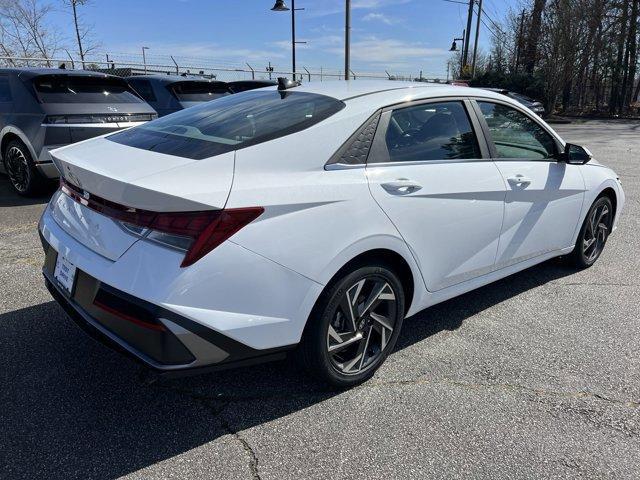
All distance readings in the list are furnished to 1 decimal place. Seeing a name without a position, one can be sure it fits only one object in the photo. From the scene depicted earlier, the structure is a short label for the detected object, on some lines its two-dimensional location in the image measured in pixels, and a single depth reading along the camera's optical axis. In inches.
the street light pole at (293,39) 966.8
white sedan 83.4
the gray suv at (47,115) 247.4
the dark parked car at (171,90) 349.7
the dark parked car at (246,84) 464.8
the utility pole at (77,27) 842.2
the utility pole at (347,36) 617.6
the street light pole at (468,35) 1090.7
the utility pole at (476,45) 1143.1
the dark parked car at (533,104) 773.9
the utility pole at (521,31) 1146.7
